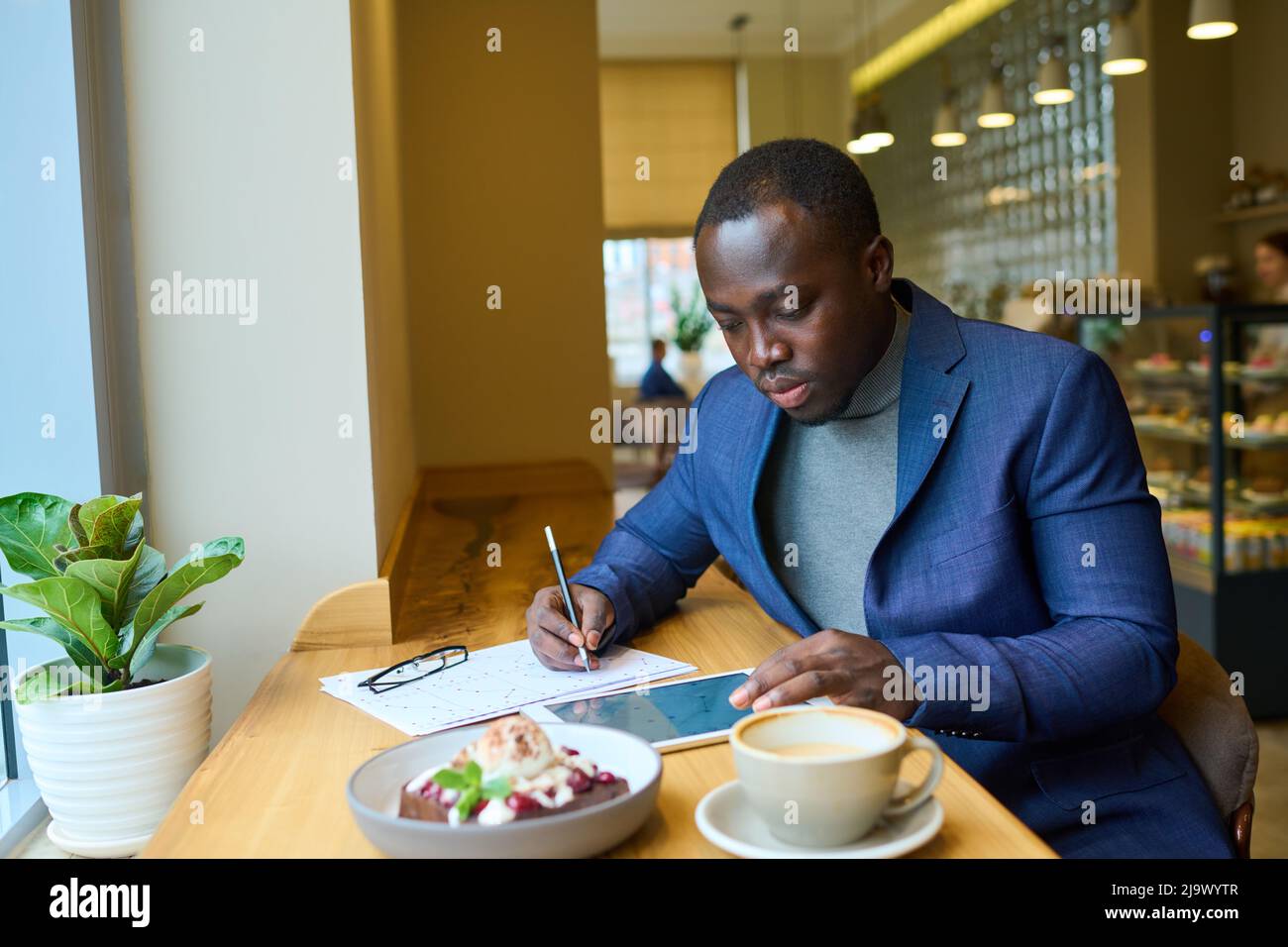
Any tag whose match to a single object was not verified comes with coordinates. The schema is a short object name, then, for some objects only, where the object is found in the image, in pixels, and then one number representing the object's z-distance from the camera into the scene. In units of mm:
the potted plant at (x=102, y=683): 1232
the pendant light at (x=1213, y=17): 5121
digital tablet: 1138
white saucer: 824
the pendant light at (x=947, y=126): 7664
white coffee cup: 790
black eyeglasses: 1384
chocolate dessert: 835
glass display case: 3895
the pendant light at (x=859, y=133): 7320
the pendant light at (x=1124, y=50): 5426
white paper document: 1245
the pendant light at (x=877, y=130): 7270
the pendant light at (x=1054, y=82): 6242
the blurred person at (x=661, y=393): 8695
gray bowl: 804
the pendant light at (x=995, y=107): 6883
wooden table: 902
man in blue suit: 1222
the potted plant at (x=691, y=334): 10273
